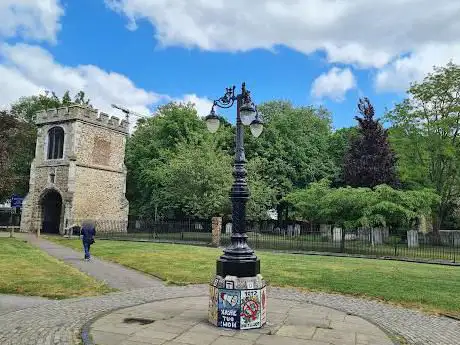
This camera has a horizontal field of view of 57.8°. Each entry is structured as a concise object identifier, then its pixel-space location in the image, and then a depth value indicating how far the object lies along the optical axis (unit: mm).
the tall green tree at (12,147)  24297
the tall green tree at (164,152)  35844
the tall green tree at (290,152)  41031
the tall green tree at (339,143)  47031
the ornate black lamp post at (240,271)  7453
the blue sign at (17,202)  34812
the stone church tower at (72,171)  34750
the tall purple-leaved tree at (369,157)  36000
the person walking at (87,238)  17250
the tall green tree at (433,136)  33938
